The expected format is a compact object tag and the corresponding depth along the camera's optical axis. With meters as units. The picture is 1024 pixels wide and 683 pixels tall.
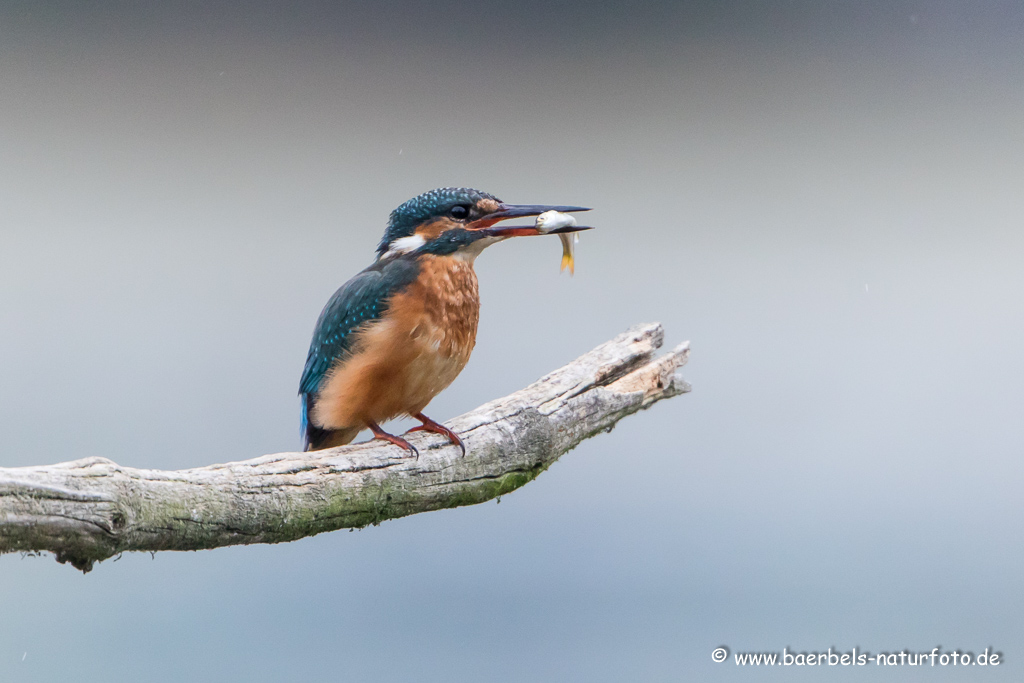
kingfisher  6.65
